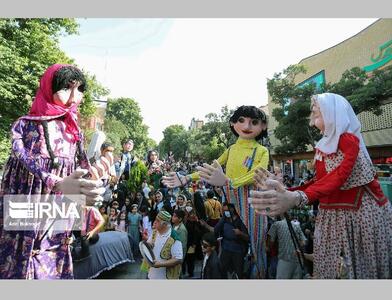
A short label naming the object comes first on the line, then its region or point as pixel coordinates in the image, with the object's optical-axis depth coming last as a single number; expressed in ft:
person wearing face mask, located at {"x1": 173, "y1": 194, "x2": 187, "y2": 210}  14.61
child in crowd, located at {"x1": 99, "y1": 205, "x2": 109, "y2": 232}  13.50
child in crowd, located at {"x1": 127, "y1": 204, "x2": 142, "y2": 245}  15.08
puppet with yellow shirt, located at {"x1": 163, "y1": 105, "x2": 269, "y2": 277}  5.67
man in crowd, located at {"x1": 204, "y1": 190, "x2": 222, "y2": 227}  13.84
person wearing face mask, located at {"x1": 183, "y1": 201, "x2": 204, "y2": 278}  12.30
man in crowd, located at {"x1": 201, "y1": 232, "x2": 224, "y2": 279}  6.75
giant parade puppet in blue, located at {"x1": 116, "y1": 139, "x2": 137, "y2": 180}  13.97
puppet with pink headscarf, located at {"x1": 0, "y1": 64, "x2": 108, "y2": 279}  4.11
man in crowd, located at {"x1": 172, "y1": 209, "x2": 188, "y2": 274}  10.02
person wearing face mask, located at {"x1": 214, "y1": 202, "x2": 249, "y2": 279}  6.46
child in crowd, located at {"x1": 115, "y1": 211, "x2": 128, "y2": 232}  15.06
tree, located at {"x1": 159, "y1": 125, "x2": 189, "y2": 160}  81.56
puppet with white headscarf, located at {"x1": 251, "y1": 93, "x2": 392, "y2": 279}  4.34
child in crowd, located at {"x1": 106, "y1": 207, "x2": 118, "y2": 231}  14.50
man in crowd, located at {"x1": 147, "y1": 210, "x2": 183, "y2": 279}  7.63
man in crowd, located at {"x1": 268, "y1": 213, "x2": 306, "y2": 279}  6.23
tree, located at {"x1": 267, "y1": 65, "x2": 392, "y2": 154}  23.89
